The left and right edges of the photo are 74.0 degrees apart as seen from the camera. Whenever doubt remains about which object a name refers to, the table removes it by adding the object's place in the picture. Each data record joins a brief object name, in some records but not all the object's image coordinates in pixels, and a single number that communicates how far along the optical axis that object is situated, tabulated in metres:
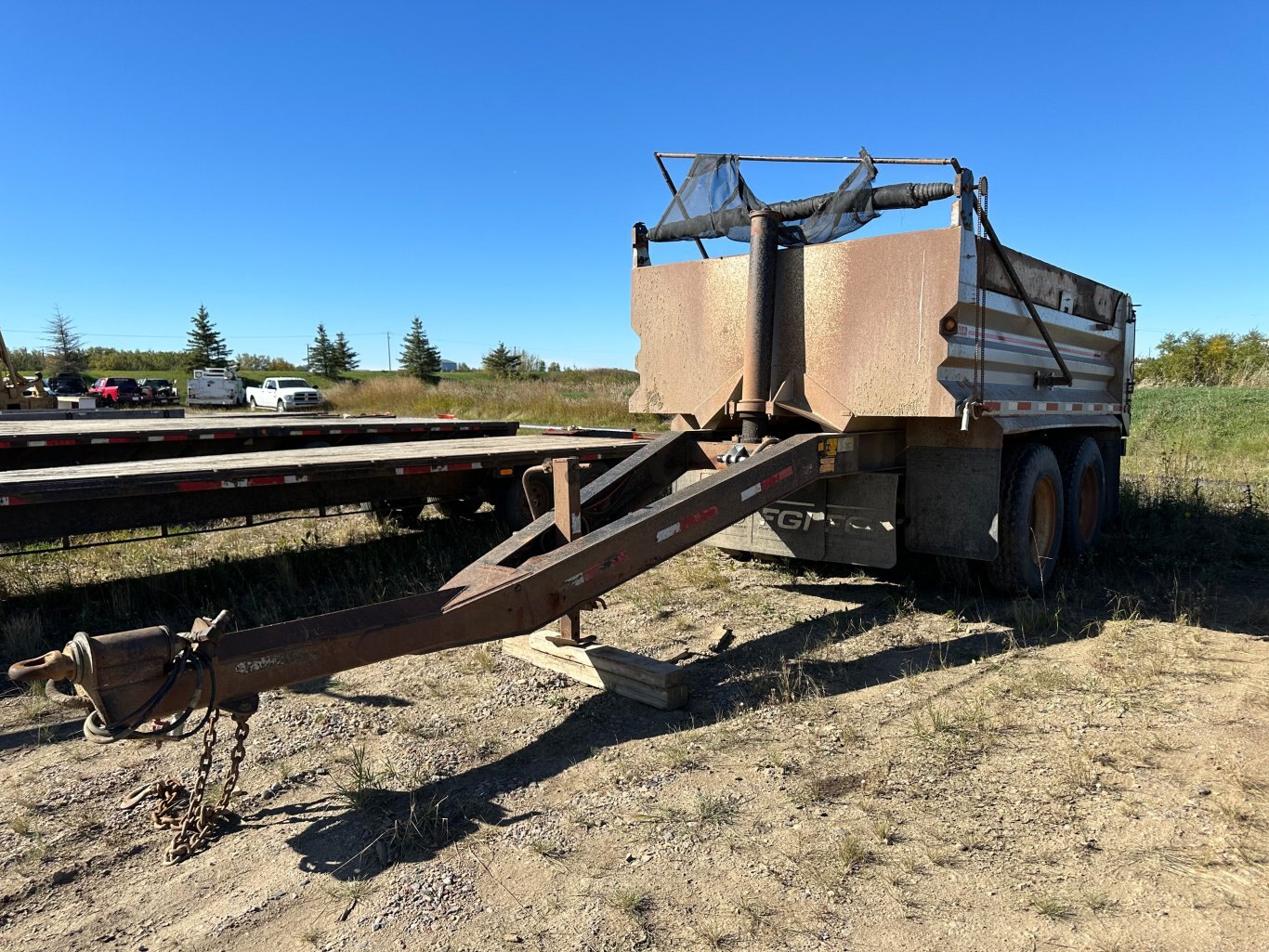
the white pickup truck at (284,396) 37.44
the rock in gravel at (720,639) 4.96
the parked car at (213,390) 39.34
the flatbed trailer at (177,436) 6.45
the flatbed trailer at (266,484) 4.74
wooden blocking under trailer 4.04
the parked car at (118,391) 33.66
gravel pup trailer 4.05
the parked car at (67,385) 37.75
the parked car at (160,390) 37.12
